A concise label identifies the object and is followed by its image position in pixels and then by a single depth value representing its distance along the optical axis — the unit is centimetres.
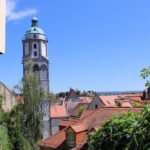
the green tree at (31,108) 2350
